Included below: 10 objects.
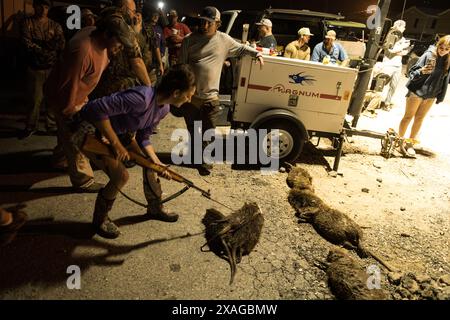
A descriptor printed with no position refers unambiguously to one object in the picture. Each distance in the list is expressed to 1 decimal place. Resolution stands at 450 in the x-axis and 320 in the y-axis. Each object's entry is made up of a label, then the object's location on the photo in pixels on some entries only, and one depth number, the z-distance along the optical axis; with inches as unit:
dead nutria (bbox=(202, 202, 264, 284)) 129.7
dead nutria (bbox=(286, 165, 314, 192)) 184.1
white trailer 195.5
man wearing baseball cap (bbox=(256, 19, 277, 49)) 262.4
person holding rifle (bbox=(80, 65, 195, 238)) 103.9
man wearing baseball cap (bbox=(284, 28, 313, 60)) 262.8
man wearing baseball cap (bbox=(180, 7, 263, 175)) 182.4
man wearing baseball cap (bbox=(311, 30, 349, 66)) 272.4
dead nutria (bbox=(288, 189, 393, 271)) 142.2
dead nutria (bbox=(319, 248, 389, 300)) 110.6
